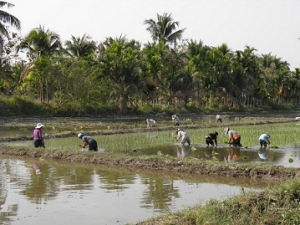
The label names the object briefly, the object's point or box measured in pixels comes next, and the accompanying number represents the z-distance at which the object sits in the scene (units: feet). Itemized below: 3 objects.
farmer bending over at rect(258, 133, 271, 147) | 49.75
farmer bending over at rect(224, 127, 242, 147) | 50.70
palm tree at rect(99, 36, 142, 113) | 110.52
